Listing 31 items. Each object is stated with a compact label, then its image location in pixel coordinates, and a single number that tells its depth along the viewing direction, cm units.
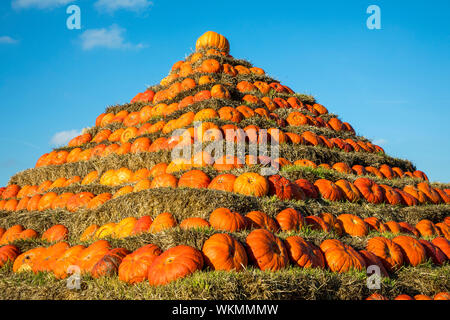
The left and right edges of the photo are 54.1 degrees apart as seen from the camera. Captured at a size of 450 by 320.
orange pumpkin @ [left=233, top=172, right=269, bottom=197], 694
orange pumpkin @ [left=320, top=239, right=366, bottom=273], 501
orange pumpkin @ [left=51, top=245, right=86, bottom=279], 514
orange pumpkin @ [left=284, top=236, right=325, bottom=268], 483
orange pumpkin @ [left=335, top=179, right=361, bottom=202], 819
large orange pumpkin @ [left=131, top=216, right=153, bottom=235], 605
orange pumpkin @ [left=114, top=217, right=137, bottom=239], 625
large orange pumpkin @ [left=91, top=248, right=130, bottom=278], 458
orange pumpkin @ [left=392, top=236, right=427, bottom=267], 587
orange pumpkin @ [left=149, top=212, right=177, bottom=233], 582
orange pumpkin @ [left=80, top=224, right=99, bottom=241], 710
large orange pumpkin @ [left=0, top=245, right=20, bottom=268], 673
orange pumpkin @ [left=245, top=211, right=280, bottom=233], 582
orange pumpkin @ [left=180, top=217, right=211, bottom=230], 558
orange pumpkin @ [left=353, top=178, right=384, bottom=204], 844
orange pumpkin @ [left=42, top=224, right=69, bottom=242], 778
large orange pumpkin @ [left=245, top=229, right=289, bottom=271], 463
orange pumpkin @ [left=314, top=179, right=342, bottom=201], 788
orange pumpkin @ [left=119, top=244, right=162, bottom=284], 440
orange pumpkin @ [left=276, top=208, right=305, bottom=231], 602
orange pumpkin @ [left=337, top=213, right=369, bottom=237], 676
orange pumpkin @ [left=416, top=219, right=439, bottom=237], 789
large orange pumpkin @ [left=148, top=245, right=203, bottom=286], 412
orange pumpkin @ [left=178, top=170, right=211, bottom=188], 743
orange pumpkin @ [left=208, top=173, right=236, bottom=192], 724
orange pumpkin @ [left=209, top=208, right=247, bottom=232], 556
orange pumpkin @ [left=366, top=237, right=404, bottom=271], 564
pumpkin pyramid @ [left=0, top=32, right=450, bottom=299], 438
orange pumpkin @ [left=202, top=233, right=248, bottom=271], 439
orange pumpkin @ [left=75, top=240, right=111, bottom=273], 495
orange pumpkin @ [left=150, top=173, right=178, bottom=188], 772
